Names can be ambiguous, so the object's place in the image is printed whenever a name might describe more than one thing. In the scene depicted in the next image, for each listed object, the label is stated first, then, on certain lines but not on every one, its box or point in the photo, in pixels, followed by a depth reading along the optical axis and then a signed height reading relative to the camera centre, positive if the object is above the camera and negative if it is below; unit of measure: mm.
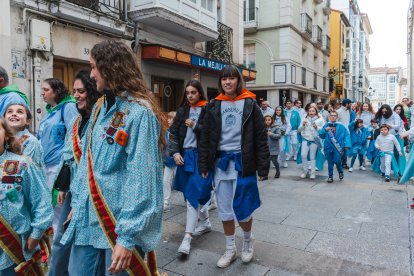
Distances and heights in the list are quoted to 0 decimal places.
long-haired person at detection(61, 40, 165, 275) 1776 -232
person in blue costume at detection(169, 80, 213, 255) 4094 -314
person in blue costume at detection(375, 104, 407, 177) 9102 +80
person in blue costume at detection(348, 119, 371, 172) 9820 -487
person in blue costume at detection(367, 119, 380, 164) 9409 -499
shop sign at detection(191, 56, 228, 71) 12308 +2200
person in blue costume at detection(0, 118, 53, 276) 2348 -523
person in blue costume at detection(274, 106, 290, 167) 10416 -40
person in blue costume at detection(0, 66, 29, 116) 3238 +266
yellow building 39472 +9955
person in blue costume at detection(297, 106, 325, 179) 8508 -462
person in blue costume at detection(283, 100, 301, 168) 11445 -141
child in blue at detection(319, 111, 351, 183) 8148 -424
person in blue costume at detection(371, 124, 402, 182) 8328 -674
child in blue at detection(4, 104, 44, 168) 2775 -42
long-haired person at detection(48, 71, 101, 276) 2371 -243
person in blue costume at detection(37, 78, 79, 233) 3598 +17
